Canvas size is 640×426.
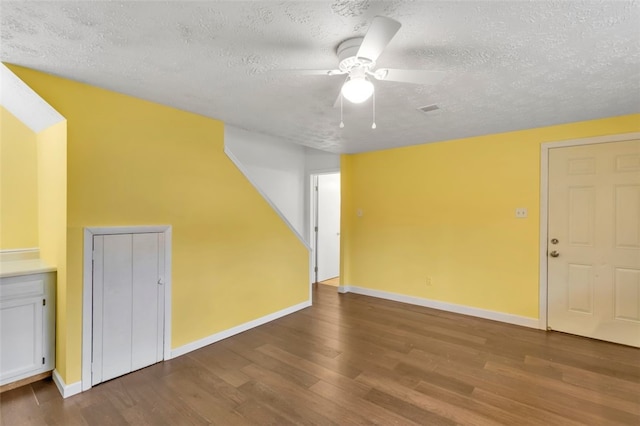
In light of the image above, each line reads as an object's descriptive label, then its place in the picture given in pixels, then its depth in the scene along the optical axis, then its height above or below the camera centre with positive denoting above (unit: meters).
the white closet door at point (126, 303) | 2.39 -0.78
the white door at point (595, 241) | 3.03 -0.29
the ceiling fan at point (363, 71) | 1.50 +0.82
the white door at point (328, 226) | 5.76 -0.27
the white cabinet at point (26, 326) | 2.22 -0.89
